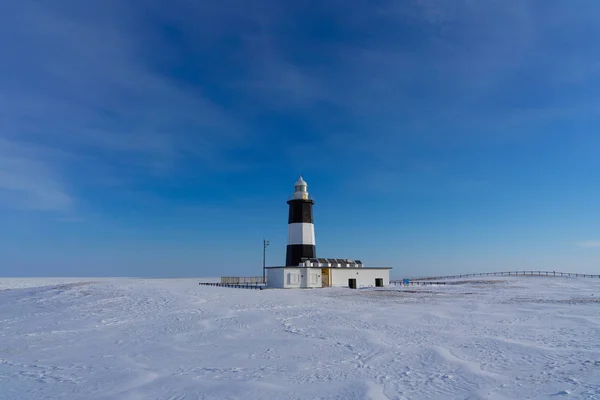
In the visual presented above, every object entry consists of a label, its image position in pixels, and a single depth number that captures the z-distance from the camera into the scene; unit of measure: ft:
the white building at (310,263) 122.62
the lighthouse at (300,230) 131.34
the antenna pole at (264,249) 148.28
